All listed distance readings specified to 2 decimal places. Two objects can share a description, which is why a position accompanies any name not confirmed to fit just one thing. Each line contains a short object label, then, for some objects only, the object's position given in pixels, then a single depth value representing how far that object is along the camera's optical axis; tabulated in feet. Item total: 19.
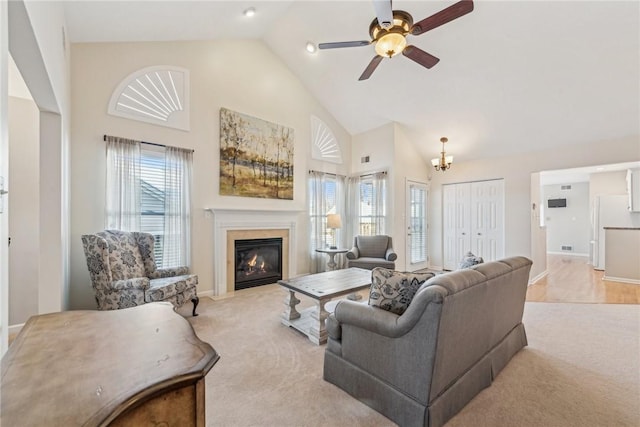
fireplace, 15.55
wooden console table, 2.11
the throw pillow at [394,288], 5.84
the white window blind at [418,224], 20.49
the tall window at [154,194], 11.76
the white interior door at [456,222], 20.17
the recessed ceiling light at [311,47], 15.52
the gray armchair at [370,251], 16.65
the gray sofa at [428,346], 5.07
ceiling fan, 7.41
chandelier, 16.72
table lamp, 17.94
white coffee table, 9.21
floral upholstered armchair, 9.58
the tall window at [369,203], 18.98
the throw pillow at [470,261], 7.60
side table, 17.66
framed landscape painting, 15.16
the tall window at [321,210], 18.90
